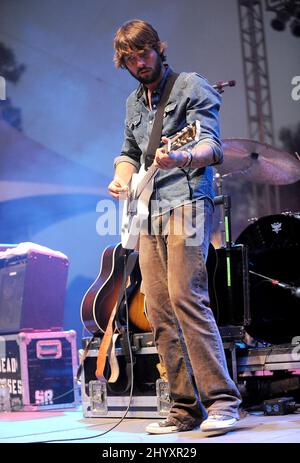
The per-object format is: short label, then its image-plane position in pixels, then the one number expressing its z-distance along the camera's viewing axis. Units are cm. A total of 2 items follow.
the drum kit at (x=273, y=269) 366
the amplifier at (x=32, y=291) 448
